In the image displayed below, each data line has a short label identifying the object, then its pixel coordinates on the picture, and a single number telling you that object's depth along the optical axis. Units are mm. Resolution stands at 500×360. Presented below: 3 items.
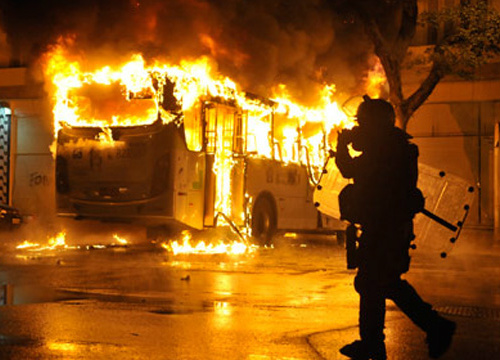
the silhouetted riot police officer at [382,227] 6109
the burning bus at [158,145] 16562
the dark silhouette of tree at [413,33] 22875
